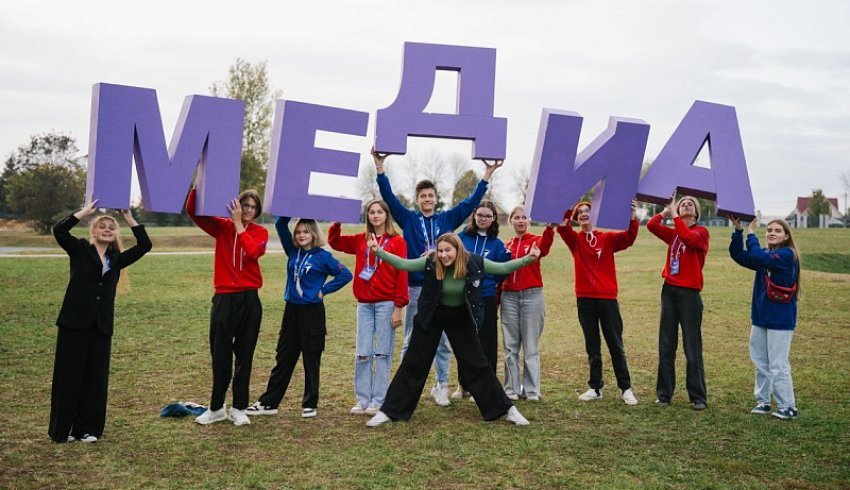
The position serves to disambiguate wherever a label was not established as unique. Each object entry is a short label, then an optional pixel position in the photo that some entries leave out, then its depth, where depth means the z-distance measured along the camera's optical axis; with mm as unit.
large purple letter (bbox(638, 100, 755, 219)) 7961
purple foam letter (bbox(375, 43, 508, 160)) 7617
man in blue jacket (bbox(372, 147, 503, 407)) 7699
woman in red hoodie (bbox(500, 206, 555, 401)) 8109
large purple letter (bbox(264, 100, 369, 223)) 7461
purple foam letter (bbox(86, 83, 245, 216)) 6879
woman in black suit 6312
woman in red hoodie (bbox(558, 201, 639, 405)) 7992
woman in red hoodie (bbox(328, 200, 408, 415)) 7340
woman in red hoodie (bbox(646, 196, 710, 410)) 7797
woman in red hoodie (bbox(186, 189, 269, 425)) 6859
